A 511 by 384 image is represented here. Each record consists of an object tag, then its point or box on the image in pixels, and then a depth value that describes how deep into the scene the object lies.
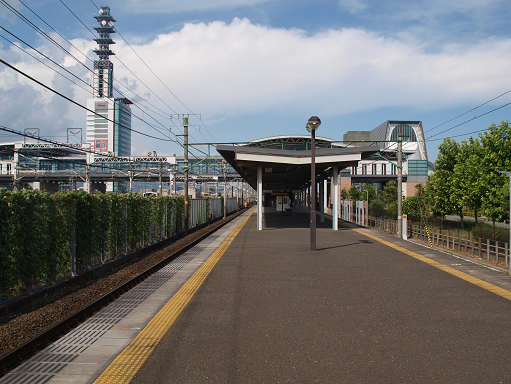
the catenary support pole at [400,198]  19.20
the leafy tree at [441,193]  26.58
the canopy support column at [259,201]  23.12
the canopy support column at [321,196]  32.56
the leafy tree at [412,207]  36.09
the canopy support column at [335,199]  23.52
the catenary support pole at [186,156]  23.22
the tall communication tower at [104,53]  190.75
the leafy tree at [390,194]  55.03
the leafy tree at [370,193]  75.44
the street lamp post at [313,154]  13.14
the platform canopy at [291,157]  22.05
